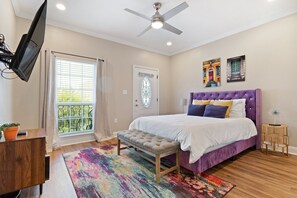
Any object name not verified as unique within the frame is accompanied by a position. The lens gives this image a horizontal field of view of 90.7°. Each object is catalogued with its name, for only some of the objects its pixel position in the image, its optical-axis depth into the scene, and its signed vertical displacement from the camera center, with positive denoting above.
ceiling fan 2.45 +1.46
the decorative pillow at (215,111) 3.17 -0.25
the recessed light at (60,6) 2.76 +1.80
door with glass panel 4.77 +0.30
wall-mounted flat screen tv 1.38 +0.53
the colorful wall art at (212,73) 4.12 +0.79
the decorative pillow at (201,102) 3.85 -0.06
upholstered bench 1.93 -0.65
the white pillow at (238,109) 3.33 -0.21
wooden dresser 1.45 -0.66
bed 2.03 -0.70
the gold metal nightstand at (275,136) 2.84 -0.72
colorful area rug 1.72 -1.08
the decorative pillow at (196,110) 3.55 -0.25
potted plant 1.46 -0.31
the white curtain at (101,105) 3.91 -0.14
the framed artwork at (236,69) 3.63 +0.80
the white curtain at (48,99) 3.19 +0.02
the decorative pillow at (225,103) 3.34 -0.07
